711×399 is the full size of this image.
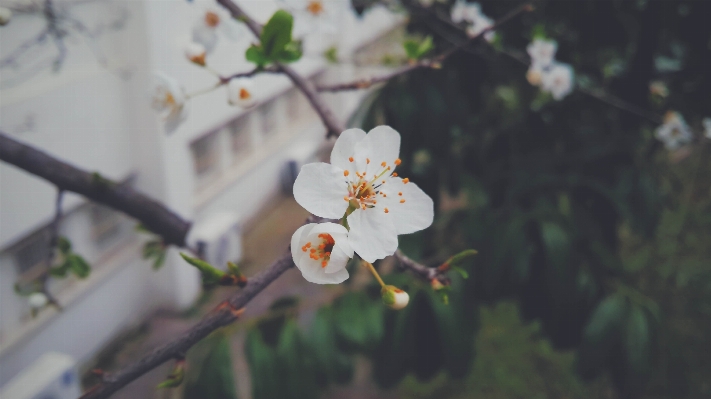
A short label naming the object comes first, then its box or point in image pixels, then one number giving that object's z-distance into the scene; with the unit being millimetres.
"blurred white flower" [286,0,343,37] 155
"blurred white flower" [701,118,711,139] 219
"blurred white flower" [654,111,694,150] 239
